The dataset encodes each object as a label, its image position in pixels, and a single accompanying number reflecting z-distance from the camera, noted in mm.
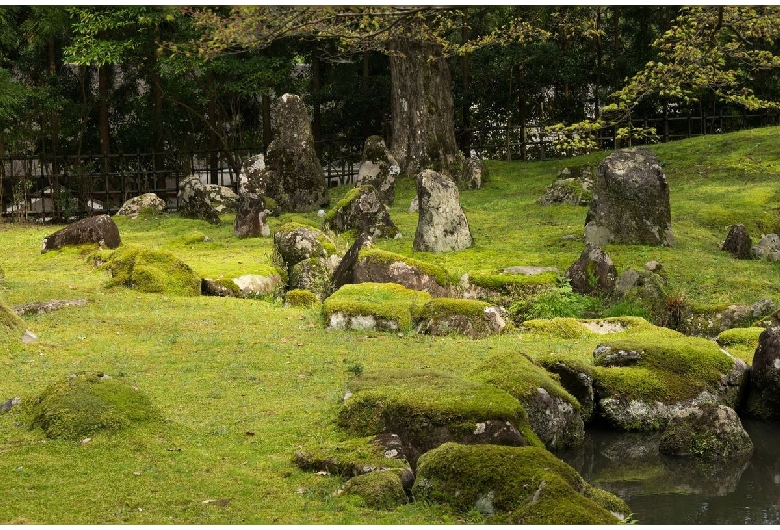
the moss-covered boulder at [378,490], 9078
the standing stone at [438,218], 22719
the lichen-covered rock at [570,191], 28141
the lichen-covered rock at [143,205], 31781
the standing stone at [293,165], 29734
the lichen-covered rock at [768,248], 21656
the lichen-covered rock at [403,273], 19188
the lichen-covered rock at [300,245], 21328
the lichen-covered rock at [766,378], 13609
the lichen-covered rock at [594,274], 19266
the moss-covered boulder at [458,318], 16719
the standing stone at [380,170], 30250
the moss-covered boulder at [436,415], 10492
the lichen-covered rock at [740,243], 21875
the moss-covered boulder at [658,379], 13336
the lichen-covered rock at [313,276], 20359
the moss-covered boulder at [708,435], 12180
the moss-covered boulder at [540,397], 11867
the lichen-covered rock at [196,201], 29562
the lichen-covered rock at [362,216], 24781
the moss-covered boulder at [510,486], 8719
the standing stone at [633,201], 22250
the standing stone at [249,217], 25875
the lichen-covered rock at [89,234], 24281
